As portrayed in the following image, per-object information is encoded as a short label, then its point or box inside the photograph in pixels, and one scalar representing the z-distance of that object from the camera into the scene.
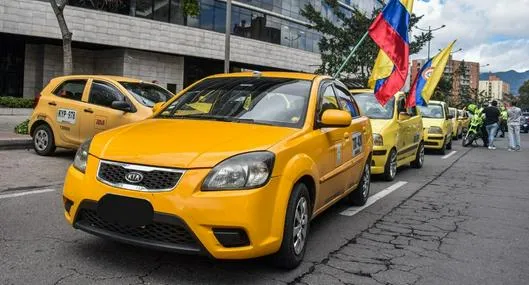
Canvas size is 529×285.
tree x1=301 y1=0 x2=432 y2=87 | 22.17
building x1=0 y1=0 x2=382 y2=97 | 25.92
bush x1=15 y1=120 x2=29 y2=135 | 13.16
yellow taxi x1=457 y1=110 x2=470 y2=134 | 25.50
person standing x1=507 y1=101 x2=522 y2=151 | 18.14
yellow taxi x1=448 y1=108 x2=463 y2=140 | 23.42
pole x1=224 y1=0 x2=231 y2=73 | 19.45
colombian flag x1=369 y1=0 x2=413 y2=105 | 10.31
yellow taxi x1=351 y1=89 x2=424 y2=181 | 8.84
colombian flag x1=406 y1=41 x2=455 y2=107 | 13.53
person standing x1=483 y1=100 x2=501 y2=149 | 18.16
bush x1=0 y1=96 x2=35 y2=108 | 23.14
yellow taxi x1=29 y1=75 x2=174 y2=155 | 9.22
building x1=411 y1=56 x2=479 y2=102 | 33.50
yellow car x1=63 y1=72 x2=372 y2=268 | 3.48
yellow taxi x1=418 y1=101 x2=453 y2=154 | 15.43
